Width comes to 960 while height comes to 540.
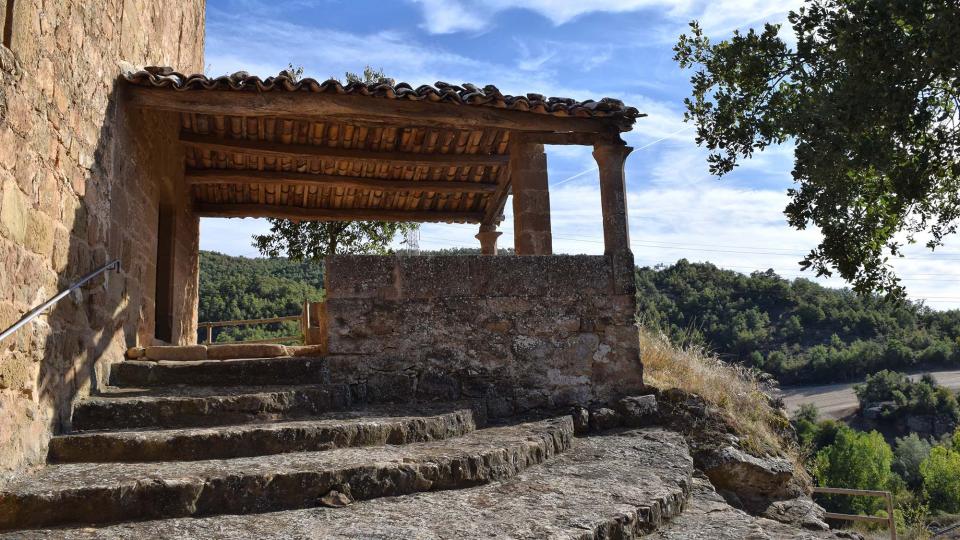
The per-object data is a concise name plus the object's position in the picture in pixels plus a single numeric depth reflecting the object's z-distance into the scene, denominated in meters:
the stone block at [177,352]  5.64
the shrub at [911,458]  39.25
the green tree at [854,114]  4.57
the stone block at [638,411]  5.88
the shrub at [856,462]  36.84
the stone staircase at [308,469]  3.15
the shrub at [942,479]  33.75
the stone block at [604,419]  5.78
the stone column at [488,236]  9.65
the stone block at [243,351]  5.76
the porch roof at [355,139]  5.79
